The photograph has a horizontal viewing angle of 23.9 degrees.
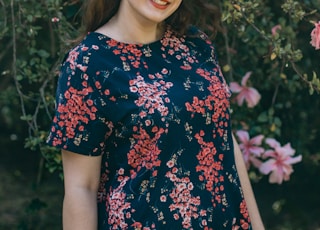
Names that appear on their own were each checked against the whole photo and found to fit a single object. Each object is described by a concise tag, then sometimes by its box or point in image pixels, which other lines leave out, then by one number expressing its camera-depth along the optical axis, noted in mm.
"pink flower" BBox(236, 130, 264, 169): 2688
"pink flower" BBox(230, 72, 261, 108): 2744
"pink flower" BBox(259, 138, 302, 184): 2713
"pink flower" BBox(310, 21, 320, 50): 2078
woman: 1806
